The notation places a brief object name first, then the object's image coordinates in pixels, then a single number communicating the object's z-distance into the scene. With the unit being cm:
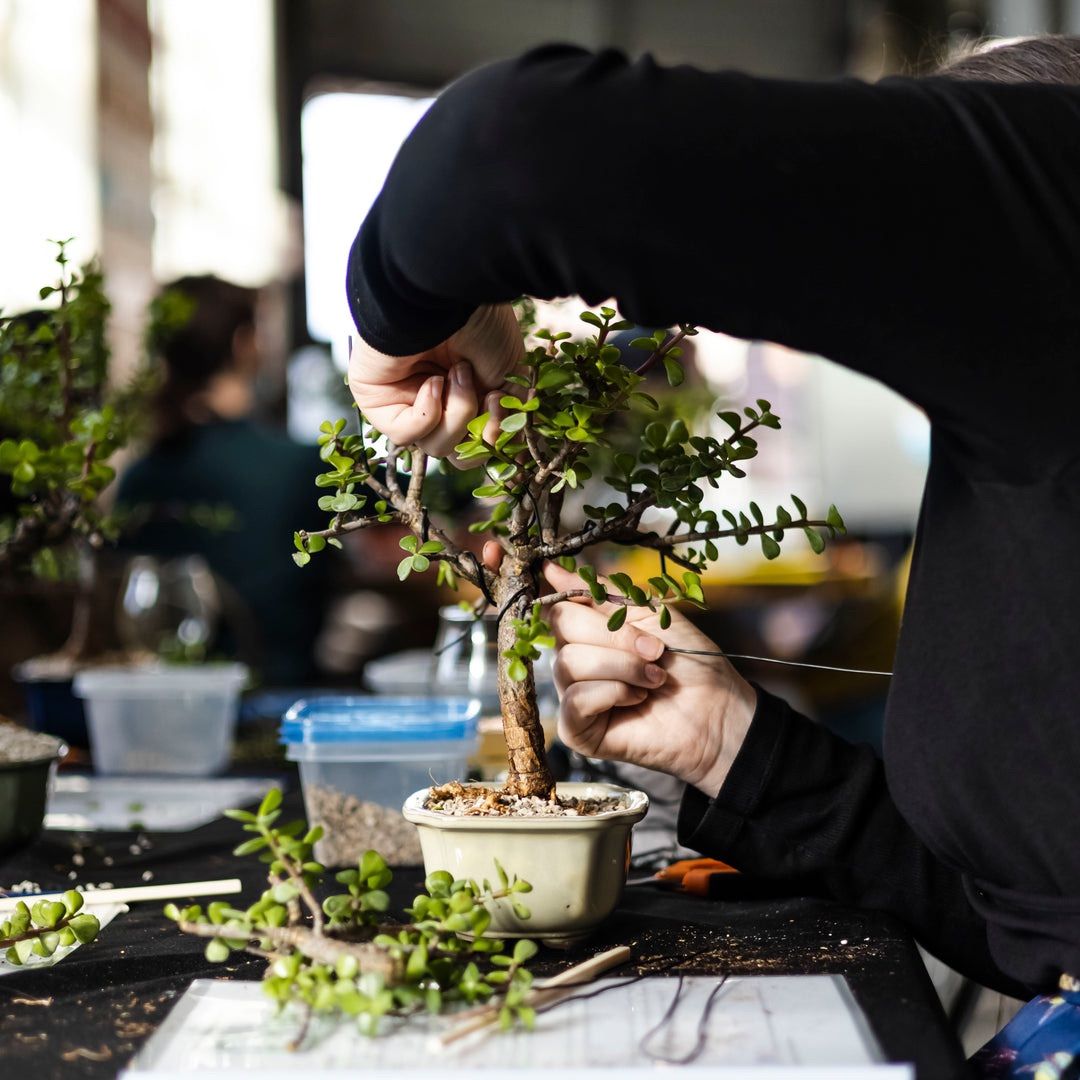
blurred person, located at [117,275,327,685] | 304
